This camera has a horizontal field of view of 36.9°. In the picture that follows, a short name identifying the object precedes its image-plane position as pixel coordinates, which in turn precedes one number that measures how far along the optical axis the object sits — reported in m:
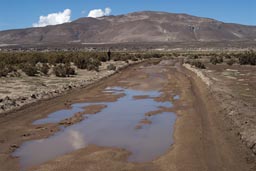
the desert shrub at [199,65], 47.98
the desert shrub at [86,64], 42.66
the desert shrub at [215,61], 58.44
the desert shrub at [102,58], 62.38
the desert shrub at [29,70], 31.95
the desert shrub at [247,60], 54.19
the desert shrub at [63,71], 33.09
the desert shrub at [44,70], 34.11
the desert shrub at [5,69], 29.30
